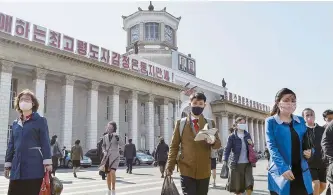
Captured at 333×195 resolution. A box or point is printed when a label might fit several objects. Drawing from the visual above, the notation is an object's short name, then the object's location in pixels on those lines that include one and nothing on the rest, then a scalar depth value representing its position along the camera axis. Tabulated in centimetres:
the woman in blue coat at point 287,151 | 348
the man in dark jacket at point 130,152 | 1955
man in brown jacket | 448
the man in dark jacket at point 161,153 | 1664
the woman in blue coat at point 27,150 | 435
